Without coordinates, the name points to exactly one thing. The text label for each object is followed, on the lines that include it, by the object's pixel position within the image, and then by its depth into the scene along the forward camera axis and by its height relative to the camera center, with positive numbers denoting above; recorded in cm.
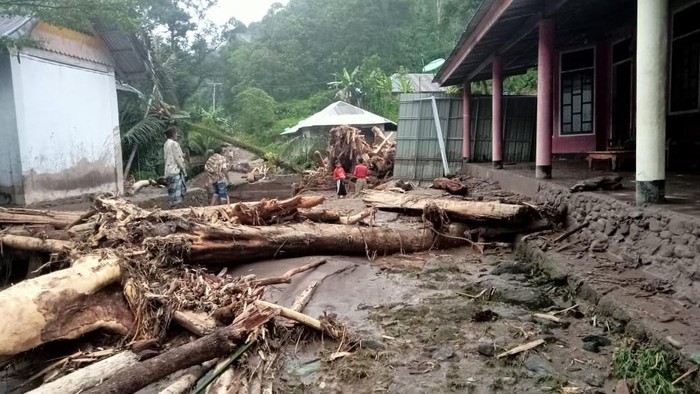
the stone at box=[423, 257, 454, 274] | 632 -145
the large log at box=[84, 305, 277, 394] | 314 -137
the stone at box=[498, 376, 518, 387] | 343 -159
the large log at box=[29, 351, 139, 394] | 335 -152
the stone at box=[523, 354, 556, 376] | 356 -157
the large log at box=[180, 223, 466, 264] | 585 -111
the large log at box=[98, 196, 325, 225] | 595 -68
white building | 1055 +126
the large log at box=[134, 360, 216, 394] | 331 -153
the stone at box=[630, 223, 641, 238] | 496 -82
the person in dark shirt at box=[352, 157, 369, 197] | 1375 -57
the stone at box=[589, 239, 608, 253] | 550 -108
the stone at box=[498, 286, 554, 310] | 491 -147
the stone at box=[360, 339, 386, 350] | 410 -157
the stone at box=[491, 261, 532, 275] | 601 -142
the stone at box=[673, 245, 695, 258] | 410 -88
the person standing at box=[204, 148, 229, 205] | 1037 -36
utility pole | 4001 +560
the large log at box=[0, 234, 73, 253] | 564 -93
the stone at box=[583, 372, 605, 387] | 337 -157
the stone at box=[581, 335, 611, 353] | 386 -152
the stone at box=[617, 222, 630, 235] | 514 -83
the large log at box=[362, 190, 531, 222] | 696 -82
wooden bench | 827 -12
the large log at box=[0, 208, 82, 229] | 691 -76
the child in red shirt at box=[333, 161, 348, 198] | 1328 -66
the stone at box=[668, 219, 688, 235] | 421 -69
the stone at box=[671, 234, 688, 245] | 417 -80
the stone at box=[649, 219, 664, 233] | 458 -73
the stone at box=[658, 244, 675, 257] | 436 -92
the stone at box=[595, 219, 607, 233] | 561 -86
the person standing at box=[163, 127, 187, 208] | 954 -18
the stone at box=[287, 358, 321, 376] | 380 -163
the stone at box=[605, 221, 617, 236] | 536 -86
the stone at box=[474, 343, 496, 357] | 387 -154
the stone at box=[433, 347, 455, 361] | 389 -158
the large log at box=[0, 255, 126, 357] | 381 -120
